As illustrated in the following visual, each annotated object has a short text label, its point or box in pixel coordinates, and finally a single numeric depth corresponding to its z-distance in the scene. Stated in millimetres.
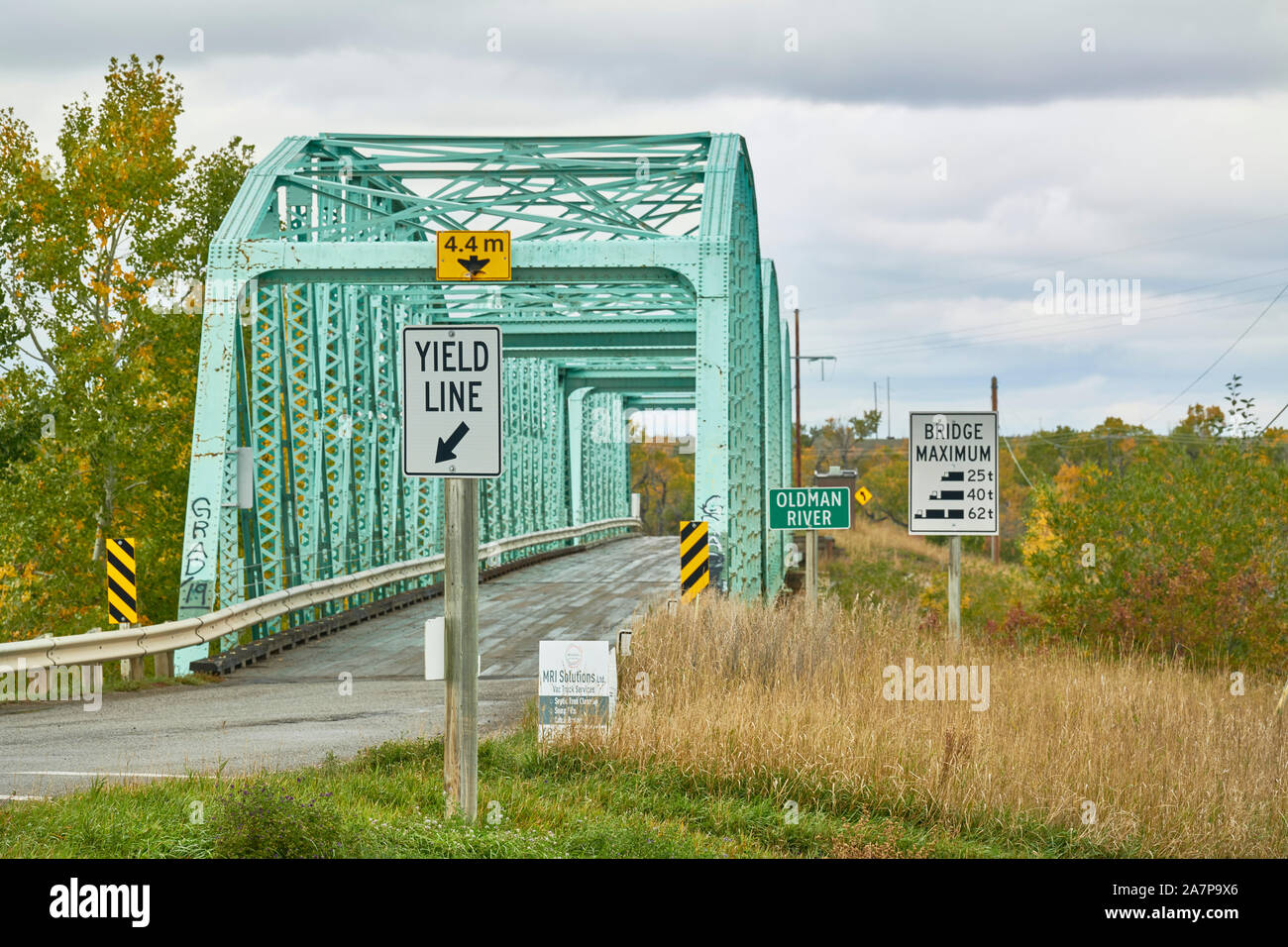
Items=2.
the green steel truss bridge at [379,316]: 19406
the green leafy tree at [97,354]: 32156
